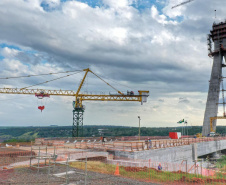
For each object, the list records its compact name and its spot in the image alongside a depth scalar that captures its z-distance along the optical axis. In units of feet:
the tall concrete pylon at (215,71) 249.96
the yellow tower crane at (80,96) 283.79
